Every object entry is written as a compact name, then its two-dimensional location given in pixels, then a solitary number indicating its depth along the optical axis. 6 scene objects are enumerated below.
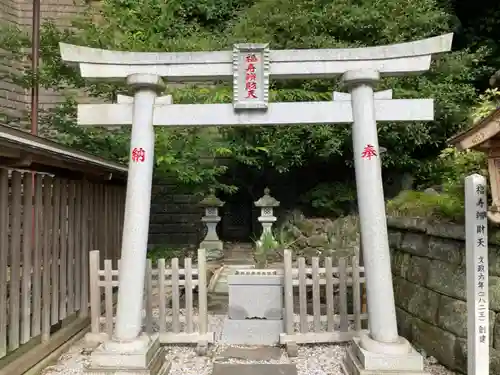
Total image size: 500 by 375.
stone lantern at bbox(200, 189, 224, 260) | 12.77
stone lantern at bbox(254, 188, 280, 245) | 12.14
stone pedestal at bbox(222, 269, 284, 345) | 5.94
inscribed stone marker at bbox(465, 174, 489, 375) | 3.35
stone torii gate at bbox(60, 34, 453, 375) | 4.42
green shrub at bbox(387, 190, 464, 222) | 4.71
